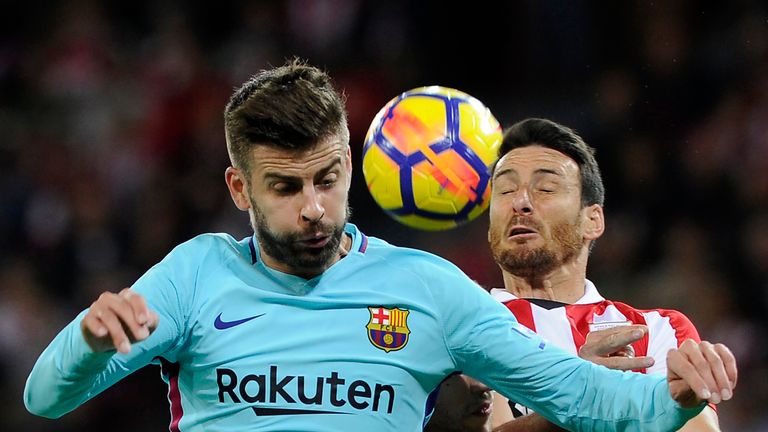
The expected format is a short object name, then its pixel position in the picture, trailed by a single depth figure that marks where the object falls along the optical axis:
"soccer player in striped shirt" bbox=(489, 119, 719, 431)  8.45
